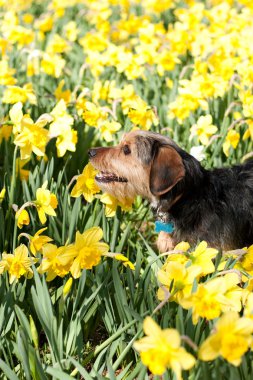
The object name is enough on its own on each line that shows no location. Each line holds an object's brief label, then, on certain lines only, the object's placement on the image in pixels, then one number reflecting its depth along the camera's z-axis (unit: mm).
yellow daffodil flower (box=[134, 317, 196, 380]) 1760
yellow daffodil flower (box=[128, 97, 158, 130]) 3855
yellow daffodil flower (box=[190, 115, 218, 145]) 3938
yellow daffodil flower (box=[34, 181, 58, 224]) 2822
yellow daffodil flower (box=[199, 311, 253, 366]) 1812
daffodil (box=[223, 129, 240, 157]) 3771
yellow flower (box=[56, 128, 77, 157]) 3471
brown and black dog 3221
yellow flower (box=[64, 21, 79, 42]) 6475
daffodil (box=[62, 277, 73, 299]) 2463
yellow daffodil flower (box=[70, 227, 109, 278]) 2373
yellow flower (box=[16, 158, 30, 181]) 3518
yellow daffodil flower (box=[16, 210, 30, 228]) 2811
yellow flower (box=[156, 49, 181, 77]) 5219
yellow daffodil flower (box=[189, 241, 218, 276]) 2309
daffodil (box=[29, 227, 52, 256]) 2570
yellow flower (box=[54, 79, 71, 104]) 4607
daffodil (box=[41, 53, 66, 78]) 5211
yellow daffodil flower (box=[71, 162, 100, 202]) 3045
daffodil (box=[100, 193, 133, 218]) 3150
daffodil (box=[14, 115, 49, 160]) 3201
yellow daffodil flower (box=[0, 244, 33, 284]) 2490
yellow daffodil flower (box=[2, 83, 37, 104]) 3785
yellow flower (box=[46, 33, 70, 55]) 5672
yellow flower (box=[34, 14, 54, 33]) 6664
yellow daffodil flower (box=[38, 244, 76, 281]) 2375
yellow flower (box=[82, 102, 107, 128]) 3799
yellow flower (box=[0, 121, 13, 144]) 3800
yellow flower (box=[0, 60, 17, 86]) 4359
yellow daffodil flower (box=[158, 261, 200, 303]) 2211
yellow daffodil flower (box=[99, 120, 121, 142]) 3812
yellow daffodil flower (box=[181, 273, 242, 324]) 2051
